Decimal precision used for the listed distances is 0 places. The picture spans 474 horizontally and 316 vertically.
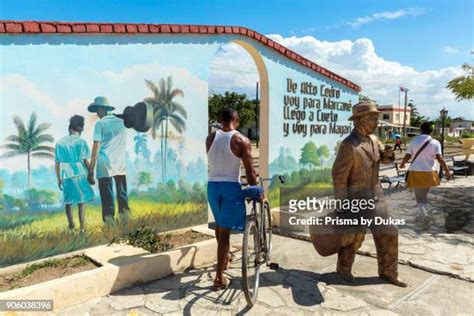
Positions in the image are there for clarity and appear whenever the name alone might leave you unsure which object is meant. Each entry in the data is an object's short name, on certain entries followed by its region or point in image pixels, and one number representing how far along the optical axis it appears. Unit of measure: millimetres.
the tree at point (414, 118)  68688
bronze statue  3771
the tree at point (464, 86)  10473
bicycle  3300
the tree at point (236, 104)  43238
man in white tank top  3676
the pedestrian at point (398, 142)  22658
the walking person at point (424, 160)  5604
